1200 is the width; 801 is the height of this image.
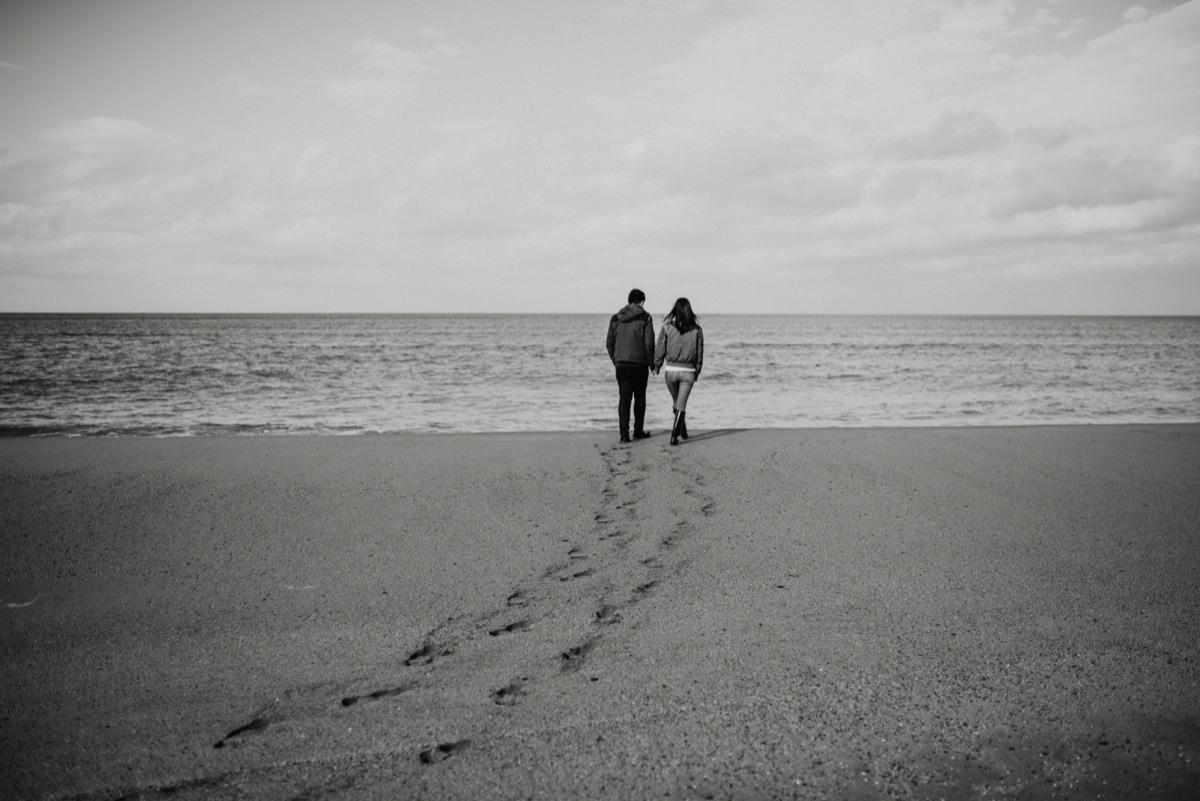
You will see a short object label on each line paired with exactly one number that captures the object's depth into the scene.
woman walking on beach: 9.22
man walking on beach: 9.27
